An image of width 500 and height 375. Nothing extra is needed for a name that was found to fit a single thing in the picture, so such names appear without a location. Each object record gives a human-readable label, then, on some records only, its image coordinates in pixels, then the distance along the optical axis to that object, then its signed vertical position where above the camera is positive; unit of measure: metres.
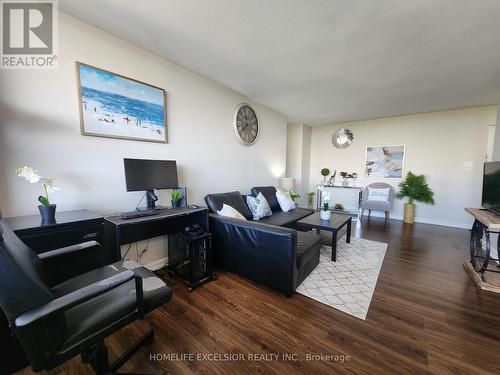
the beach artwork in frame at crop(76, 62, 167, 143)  1.94 +0.71
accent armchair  4.77 -0.50
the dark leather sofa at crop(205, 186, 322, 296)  1.97 -0.80
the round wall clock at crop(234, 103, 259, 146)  3.62 +0.99
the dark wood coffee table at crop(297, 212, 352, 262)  2.77 -0.66
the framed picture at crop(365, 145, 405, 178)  5.07 +0.52
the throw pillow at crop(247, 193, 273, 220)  3.39 -0.51
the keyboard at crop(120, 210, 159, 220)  1.85 -0.39
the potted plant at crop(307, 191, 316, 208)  6.13 -0.63
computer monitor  2.10 -0.02
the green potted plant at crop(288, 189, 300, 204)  4.34 -0.36
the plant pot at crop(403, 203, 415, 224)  4.77 -0.74
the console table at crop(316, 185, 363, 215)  5.25 -0.42
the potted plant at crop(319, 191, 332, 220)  3.19 -0.50
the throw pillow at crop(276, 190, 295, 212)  4.01 -0.48
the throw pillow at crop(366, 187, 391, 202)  4.89 -0.33
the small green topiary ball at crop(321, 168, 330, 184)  6.04 +0.21
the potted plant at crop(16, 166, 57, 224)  1.46 -0.26
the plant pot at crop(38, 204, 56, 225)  1.48 -0.31
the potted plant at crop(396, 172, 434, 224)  4.66 -0.24
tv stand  2.12 -0.67
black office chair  0.80 -0.70
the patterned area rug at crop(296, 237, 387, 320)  1.94 -1.14
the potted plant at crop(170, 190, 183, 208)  2.42 -0.28
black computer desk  1.74 -0.58
